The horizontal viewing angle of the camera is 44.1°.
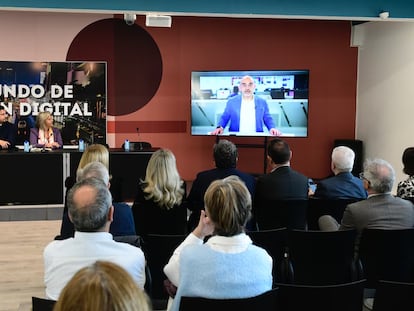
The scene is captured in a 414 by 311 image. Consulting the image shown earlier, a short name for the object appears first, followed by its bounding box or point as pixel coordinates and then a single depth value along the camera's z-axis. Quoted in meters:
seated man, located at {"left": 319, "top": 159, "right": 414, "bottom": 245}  3.25
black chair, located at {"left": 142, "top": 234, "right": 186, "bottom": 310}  3.05
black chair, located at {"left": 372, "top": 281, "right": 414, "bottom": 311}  2.09
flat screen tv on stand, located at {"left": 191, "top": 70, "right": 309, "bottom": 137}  8.76
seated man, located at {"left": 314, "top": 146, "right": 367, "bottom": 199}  4.07
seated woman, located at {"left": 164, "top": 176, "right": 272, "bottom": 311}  2.05
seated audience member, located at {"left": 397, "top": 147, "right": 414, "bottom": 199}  4.01
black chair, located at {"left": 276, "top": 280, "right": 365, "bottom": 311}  2.08
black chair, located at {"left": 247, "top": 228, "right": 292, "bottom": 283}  3.13
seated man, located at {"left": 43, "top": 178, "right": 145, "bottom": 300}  2.14
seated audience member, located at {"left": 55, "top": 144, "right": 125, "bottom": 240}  4.29
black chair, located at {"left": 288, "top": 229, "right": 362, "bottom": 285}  3.06
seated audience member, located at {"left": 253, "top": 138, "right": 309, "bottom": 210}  4.18
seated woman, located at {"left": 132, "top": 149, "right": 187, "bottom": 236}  3.79
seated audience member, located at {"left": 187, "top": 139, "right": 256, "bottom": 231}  4.15
